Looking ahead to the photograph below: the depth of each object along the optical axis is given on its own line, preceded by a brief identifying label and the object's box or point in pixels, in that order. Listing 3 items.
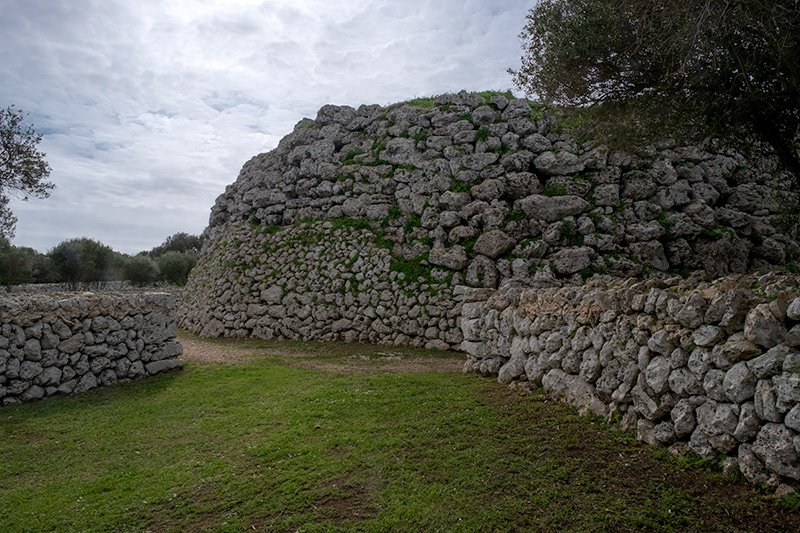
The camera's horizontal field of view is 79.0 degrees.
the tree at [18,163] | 16.00
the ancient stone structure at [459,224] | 15.18
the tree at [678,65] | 6.84
